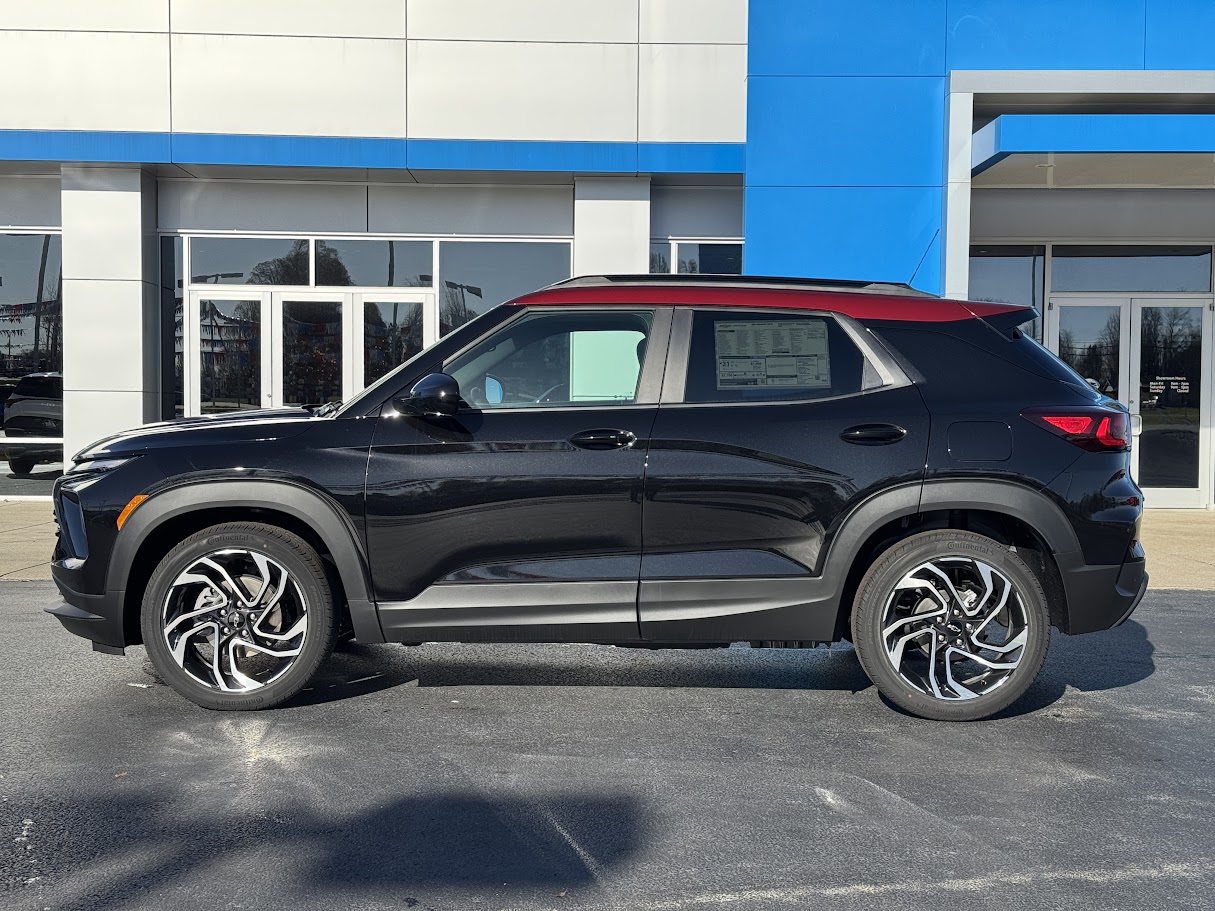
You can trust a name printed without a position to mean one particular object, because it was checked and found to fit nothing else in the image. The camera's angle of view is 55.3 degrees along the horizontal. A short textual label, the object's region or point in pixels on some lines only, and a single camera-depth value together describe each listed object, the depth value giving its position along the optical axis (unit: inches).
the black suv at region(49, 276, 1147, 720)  183.0
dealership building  475.5
